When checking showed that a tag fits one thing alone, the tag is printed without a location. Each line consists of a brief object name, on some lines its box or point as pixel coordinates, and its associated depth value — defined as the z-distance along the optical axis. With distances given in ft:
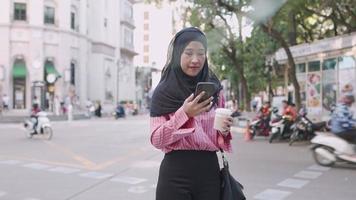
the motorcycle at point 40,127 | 56.69
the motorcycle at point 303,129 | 48.24
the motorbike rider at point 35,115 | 56.90
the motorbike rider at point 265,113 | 56.29
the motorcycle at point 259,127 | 55.72
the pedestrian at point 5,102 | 130.31
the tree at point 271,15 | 45.22
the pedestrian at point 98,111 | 144.89
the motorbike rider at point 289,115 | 50.37
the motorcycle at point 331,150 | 32.17
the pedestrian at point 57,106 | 128.98
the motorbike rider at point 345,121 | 32.45
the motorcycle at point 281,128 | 50.52
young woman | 8.63
